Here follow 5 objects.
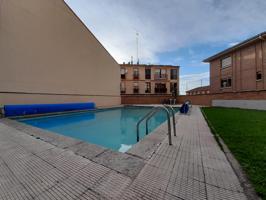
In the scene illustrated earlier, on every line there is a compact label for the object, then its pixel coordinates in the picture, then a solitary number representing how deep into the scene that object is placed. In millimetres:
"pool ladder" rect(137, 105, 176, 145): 3780
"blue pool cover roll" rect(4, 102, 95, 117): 7668
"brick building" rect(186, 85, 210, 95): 38375
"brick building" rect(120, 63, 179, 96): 29594
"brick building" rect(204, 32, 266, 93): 13797
